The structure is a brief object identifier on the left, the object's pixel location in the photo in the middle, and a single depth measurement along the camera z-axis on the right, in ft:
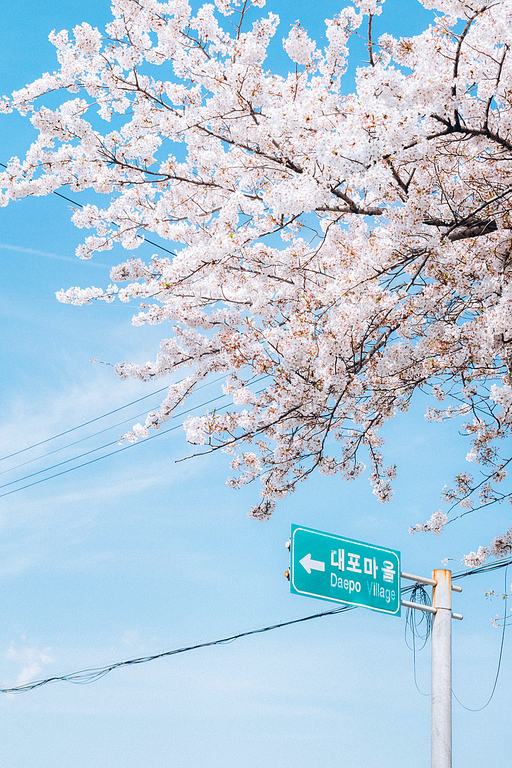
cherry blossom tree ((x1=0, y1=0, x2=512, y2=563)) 17.12
